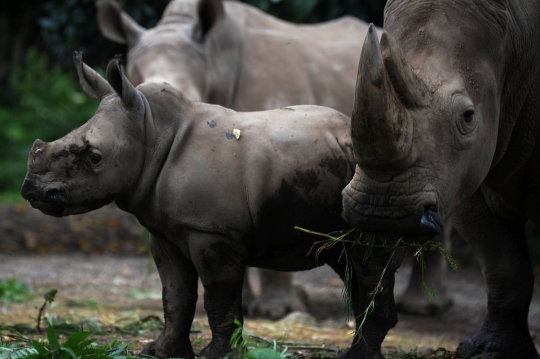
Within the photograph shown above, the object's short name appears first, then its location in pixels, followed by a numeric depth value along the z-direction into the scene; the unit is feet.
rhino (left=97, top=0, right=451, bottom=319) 40.45
